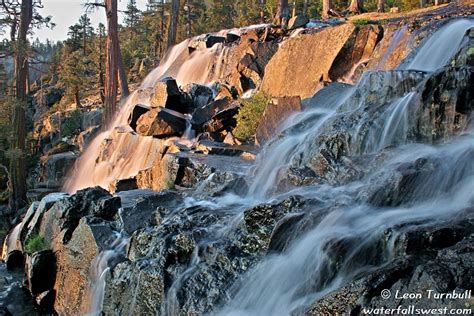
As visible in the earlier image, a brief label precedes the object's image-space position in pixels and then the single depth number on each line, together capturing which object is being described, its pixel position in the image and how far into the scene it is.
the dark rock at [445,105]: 7.12
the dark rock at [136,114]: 16.17
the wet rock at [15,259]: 10.82
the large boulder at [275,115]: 11.89
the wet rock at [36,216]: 10.55
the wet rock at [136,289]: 6.23
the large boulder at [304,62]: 13.70
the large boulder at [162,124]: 14.66
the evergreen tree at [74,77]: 32.75
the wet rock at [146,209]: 8.24
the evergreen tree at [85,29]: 51.77
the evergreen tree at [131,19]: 55.28
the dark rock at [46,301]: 8.88
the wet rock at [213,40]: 22.56
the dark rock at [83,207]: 9.19
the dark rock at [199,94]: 17.39
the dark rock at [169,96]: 16.41
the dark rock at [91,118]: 26.86
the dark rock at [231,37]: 21.86
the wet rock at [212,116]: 14.42
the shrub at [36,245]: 9.88
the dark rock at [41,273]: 9.20
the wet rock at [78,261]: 8.11
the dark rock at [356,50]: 13.30
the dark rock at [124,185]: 13.01
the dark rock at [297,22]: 19.33
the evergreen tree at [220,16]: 40.28
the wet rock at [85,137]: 21.83
